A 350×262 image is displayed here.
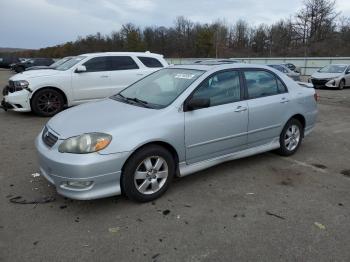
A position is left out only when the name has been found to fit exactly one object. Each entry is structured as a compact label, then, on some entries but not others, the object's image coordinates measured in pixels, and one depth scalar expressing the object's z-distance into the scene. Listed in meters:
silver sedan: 3.57
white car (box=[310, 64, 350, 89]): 18.08
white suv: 8.64
